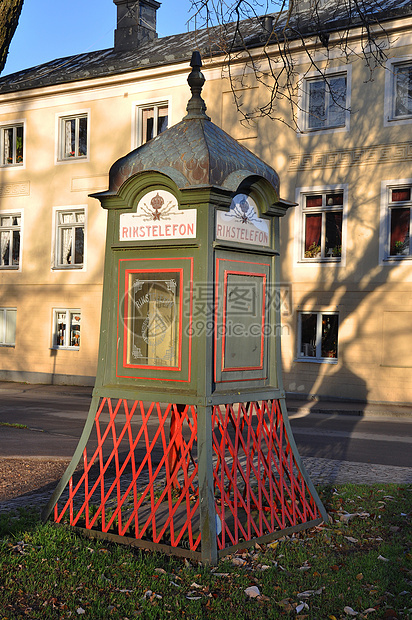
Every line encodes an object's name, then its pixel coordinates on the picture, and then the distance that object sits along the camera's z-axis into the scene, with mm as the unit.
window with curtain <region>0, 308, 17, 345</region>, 26281
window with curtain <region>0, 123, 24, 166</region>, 26641
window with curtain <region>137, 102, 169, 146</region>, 23453
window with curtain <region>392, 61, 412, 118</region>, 19156
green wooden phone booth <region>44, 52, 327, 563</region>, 5434
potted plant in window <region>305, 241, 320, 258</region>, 20625
